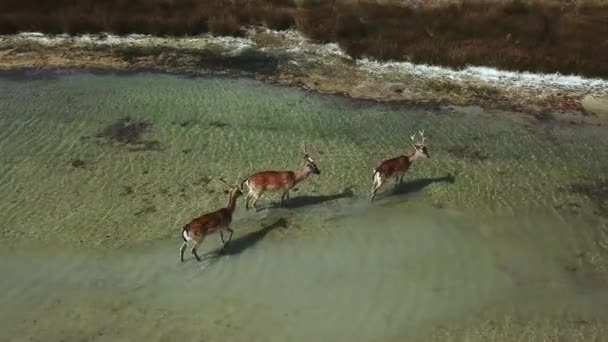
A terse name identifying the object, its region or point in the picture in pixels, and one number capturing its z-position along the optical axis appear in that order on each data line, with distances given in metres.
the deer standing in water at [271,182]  13.09
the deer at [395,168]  13.56
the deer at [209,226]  11.26
